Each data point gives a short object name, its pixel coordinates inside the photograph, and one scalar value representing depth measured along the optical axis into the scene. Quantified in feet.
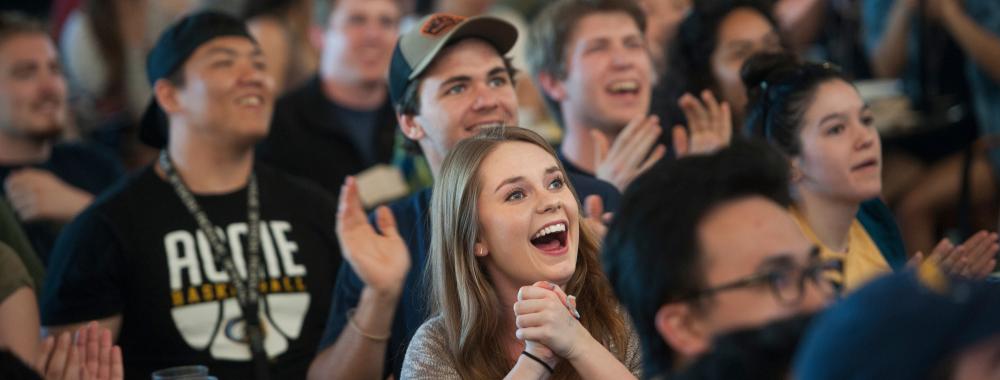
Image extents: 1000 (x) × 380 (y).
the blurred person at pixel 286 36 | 37.83
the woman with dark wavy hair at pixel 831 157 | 22.45
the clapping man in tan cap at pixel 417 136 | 21.86
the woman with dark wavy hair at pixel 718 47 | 28.94
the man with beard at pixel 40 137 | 30.45
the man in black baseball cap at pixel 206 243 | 24.70
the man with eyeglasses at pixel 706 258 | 12.94
